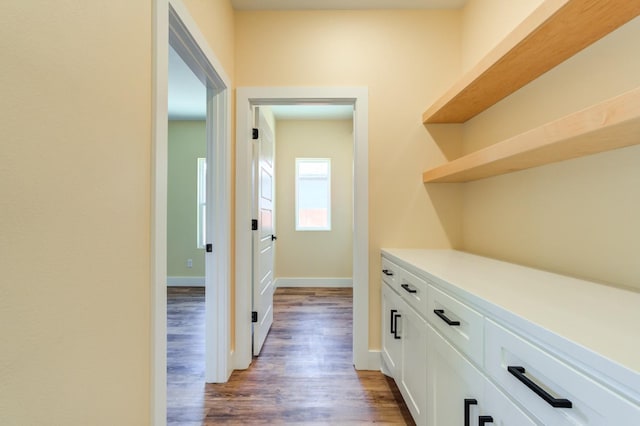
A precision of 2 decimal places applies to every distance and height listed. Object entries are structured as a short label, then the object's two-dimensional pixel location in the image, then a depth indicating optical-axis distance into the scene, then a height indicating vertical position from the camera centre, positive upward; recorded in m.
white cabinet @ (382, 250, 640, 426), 0.56 -0.34
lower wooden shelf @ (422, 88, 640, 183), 0.83 +0.28
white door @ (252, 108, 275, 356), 2.33 -0.17
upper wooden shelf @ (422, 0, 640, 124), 1.02 +0.73
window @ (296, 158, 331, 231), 4.68 +0.37
